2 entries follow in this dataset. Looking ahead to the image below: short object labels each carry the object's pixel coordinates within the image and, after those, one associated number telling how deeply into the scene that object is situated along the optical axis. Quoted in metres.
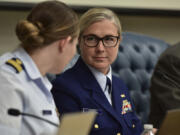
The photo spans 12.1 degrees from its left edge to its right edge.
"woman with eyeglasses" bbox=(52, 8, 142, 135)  3.04
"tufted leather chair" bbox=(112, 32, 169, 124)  3.86
